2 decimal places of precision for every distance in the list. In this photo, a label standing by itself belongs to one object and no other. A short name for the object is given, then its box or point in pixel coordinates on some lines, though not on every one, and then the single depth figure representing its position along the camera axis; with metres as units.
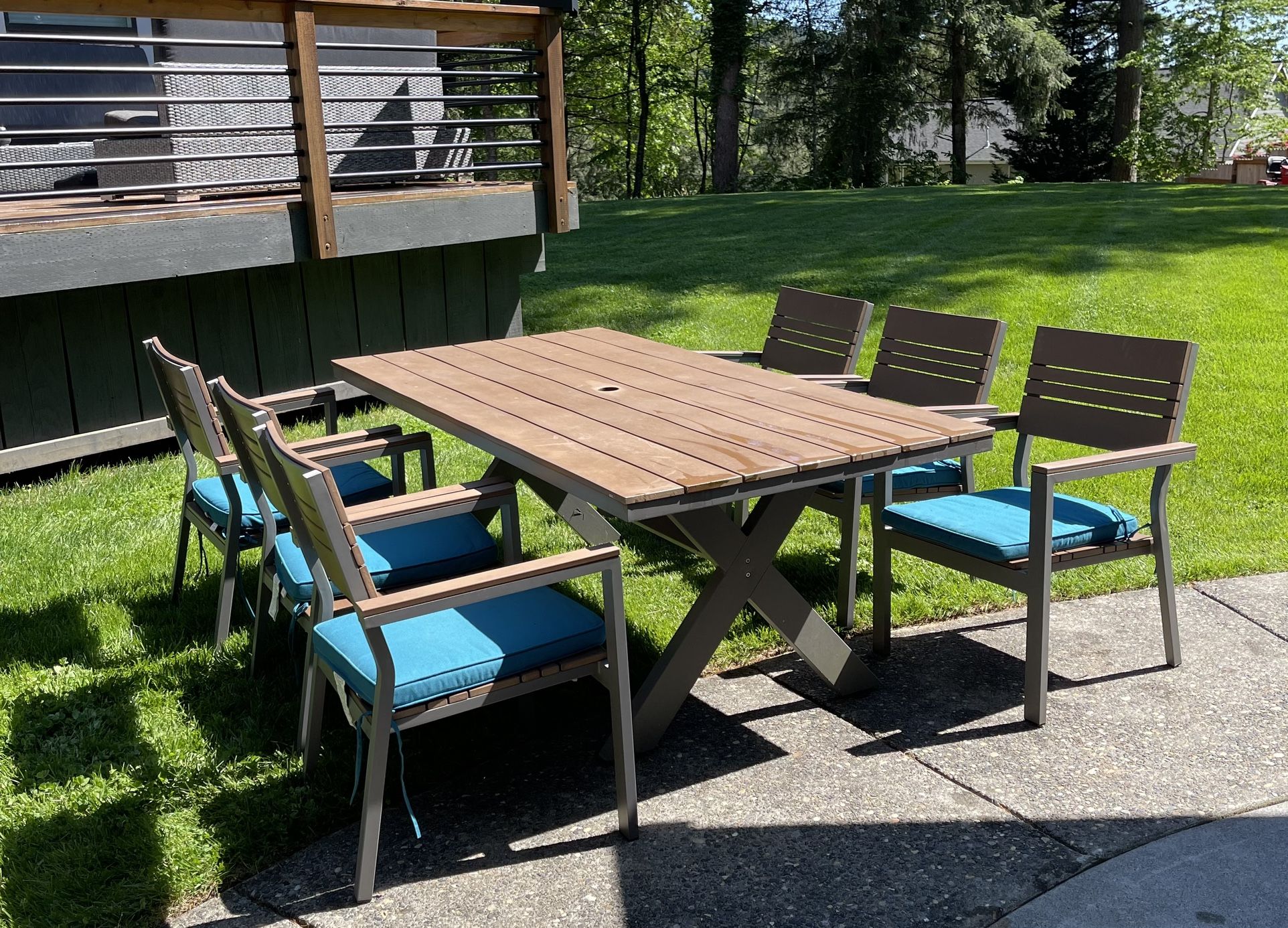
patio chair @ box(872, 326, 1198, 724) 3.61
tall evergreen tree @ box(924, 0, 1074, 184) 25.36
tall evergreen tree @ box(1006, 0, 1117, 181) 28.39
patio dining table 3.04
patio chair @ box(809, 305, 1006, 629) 4.37
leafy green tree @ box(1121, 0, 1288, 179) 26.28
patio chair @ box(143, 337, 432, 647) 3.84
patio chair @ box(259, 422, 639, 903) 2.70
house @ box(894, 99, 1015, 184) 28.75
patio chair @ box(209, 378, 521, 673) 3.30
